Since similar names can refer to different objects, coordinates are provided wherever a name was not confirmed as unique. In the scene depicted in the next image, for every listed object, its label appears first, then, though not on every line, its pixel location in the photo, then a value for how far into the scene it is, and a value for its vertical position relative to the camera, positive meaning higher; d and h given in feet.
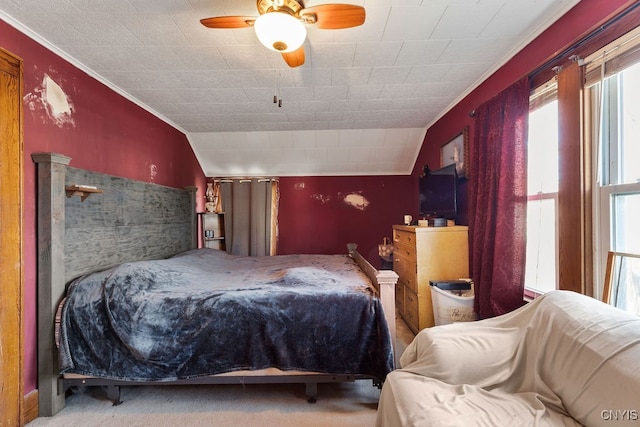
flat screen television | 9.44 +0.72
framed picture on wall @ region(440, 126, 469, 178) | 9.28 +2.18
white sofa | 3.16 -2.15
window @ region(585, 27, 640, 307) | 4.55 +1.14
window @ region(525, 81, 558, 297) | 6.28 +0.49
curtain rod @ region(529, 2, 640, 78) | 4.31 +3.07
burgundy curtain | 6.45 +0.24
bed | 5.95 -2.53
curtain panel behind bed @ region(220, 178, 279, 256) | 15.43 -0.12
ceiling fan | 4.36 +3.25
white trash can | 7.95 -2.54
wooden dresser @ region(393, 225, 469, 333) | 8.98 -1.50
